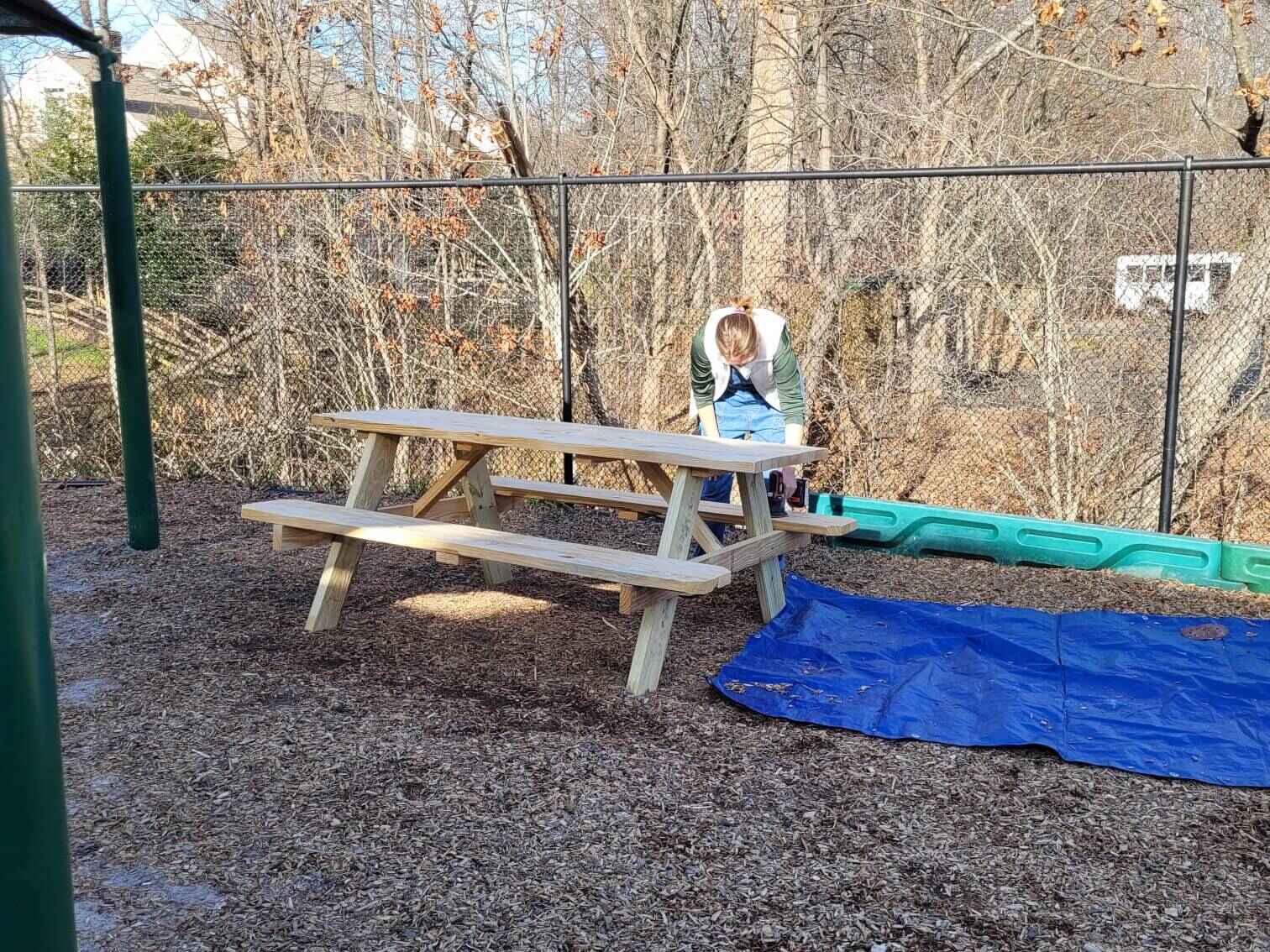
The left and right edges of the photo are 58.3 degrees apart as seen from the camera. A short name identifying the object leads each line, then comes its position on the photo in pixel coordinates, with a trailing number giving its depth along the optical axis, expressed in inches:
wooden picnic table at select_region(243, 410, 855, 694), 154.9
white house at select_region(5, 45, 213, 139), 420.3
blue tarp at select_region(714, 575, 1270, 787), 138.3
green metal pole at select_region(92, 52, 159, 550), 200.5
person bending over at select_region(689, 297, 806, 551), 206.2
